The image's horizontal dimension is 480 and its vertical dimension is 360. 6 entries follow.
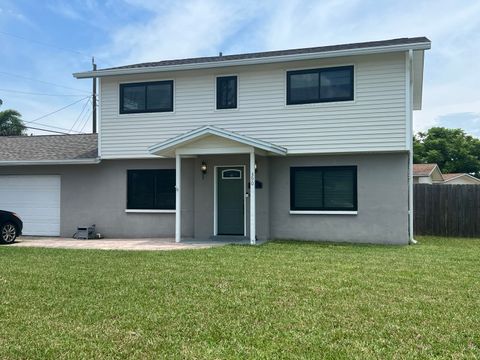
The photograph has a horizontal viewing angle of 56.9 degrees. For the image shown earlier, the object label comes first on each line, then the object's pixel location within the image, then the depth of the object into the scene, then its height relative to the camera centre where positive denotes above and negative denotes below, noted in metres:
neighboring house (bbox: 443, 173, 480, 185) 33.02 +0.19
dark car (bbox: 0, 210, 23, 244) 12.46 -1.32
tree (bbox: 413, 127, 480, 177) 43.97 +2.88
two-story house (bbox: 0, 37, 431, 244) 12.29 +0.79
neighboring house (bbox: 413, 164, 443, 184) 25.16 +0.43
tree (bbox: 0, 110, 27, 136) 29.41 +3.89
